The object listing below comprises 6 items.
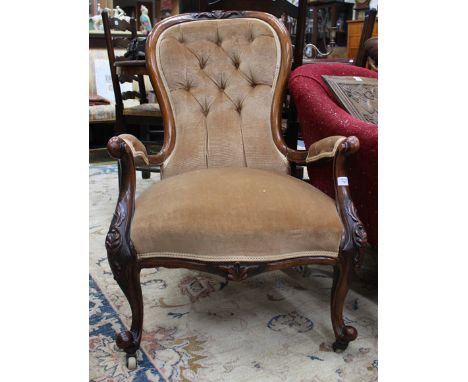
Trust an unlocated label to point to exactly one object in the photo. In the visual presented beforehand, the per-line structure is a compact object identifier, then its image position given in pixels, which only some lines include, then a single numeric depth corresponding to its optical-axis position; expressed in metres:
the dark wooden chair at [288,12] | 1.84
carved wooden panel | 1.55
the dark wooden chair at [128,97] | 2.65
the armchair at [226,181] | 1.12
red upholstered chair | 1.33
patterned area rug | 1.20
